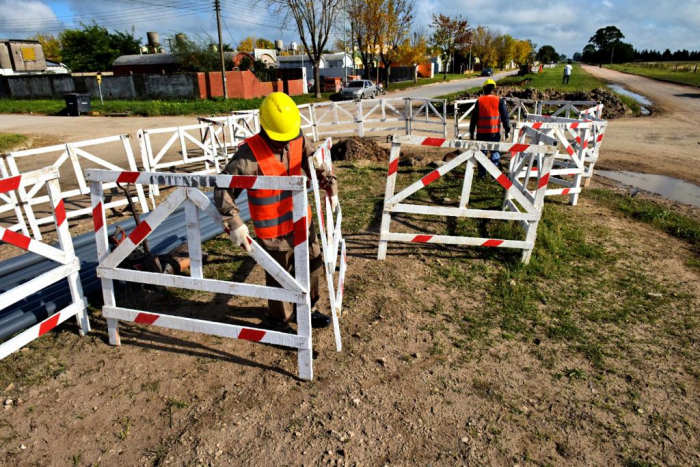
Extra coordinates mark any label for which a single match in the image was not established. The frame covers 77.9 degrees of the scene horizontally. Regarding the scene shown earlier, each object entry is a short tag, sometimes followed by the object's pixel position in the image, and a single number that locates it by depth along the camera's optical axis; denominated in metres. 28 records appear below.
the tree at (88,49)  48.25
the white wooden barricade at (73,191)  6.03
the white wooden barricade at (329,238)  3.16
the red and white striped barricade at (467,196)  4.59
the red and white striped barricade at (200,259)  2.90
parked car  28.80
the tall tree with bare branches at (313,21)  26.83
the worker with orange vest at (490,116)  7.80
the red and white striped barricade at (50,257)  3.05
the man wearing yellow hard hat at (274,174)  3.02
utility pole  26.72
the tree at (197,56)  31.25
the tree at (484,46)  70.88
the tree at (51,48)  74.15
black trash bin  23.44
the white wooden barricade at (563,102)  9.92
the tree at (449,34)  50.04
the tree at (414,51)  44.11
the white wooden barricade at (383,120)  13.60
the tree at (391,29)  33.38
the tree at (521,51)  89.31
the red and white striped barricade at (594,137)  7.16
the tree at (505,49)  78.94
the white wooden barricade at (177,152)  8.03
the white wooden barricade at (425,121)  13.23
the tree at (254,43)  79.12
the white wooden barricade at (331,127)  13.71
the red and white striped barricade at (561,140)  5.99
